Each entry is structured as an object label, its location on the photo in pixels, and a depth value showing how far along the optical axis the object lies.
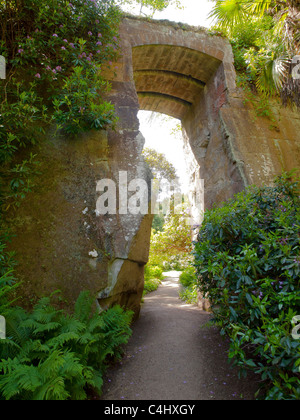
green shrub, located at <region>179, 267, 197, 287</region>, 9.14
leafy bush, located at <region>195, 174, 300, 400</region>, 1.97
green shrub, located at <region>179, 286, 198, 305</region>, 6.96
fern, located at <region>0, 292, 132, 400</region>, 1.95
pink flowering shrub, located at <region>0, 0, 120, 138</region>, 3.77
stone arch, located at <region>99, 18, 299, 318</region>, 4.33
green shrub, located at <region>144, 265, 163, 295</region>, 9.54
